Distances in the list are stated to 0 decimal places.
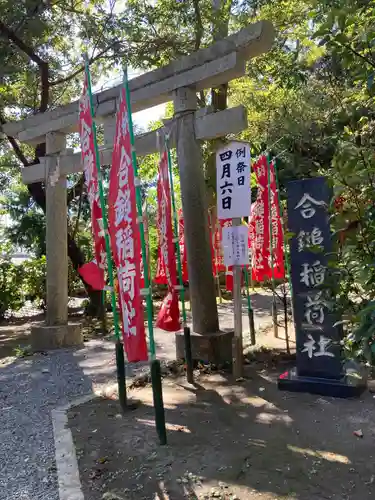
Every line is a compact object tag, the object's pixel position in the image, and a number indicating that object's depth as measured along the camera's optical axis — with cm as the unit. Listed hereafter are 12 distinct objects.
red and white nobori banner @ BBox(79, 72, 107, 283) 490
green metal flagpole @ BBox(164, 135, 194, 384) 572
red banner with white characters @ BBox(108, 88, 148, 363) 409
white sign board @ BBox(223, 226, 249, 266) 585
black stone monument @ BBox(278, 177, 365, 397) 507
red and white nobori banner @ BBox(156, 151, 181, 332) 560
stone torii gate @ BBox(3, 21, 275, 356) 591
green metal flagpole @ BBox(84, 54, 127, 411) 466
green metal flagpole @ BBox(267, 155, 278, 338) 810
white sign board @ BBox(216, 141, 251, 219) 577
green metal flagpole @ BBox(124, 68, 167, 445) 387
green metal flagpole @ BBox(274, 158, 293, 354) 709
